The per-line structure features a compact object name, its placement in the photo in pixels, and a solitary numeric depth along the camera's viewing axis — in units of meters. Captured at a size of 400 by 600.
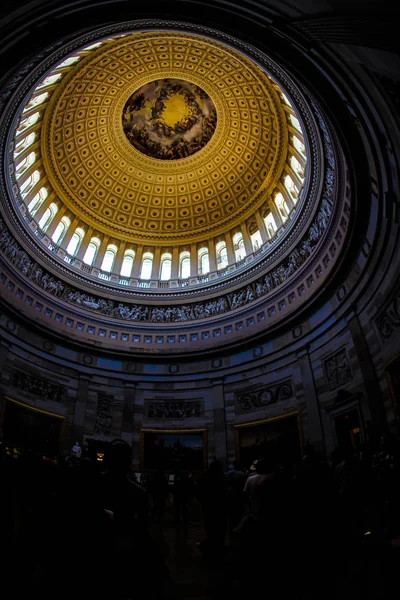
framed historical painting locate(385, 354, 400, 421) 11.66
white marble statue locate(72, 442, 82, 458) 17.35
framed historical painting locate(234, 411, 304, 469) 16.91
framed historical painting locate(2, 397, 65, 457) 16.80
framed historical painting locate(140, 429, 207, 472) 19.61
